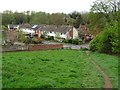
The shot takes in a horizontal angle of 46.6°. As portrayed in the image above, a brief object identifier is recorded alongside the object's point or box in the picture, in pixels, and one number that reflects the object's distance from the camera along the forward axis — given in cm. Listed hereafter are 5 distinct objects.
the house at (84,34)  3942
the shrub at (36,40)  3226
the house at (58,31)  3944
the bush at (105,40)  2141
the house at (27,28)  4882
